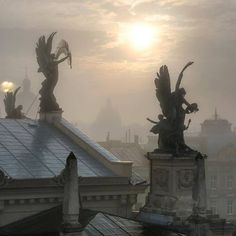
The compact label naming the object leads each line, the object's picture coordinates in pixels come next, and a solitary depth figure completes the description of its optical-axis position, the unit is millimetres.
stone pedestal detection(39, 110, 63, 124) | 35375
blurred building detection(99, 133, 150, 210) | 102250
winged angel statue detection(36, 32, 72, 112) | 35719
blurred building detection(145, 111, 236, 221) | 103000
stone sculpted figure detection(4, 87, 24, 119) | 36281
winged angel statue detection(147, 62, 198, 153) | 28141
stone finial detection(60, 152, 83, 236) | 21984
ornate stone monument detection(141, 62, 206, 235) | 27203
